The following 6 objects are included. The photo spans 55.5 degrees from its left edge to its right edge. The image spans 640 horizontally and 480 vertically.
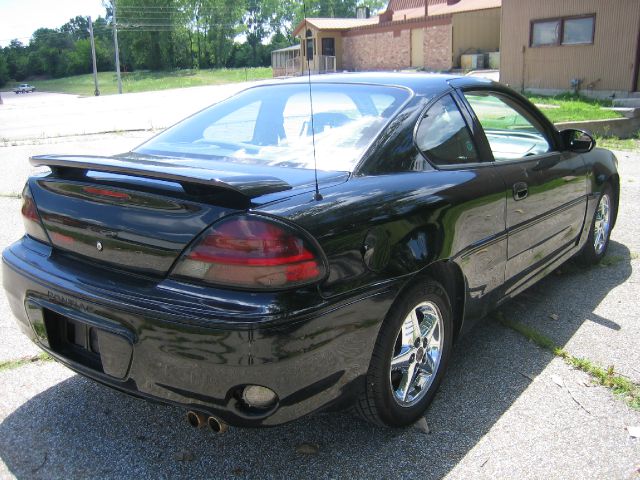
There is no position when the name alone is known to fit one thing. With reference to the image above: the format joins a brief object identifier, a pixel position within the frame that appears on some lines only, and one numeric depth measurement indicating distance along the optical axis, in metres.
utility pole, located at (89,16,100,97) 55.69
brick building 36.34
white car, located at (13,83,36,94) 78.94
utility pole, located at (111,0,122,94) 53.03
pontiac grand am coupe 2.13
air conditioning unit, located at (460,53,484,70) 34.16
